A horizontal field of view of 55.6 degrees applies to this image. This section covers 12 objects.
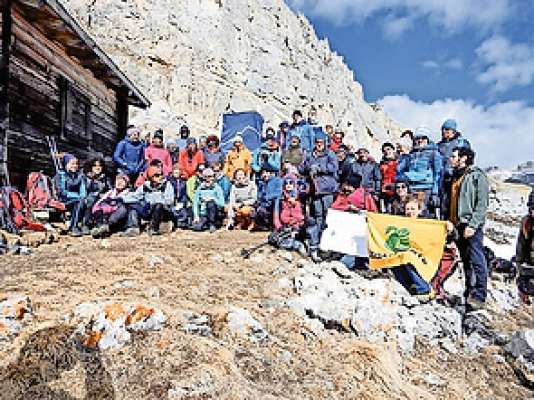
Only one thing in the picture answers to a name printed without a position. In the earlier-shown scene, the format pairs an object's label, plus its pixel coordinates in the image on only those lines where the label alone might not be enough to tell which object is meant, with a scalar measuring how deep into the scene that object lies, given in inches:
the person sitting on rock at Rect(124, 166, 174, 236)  350.3
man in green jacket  230.8
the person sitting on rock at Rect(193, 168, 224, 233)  380.5
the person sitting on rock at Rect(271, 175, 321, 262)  297.9
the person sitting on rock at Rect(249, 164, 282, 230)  362.3
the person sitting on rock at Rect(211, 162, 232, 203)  406.6
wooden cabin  355.6
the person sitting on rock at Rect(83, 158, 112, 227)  350.3
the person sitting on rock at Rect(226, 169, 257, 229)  395.9
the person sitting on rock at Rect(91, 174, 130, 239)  343.6
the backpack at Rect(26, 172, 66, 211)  362.3
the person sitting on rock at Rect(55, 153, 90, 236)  362.6
